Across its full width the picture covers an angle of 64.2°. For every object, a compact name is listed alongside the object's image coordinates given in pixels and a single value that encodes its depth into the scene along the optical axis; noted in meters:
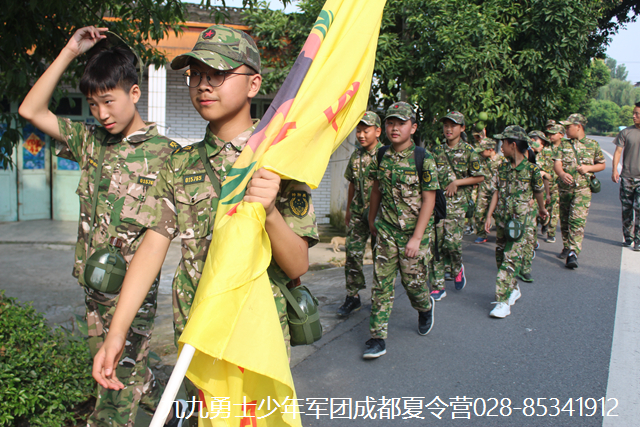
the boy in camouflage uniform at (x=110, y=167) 2.62
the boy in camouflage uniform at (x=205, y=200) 1.87
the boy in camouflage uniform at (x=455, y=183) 6.38
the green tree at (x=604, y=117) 94.44
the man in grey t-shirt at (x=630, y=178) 8.83
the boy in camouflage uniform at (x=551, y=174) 8.48
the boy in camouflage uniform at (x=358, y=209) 5.38
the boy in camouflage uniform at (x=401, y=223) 4.25
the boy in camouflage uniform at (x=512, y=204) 5.46
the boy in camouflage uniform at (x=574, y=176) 7.91
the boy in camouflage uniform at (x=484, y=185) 9.17
